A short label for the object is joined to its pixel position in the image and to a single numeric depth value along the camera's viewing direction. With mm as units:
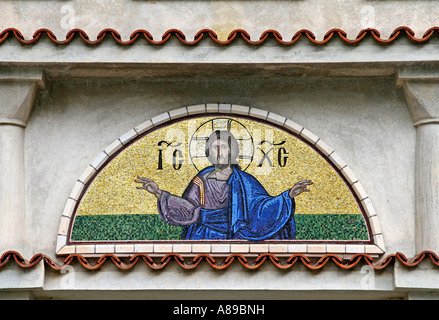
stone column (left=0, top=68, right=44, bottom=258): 11164
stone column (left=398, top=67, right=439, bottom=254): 11148
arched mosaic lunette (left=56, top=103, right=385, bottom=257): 11094
